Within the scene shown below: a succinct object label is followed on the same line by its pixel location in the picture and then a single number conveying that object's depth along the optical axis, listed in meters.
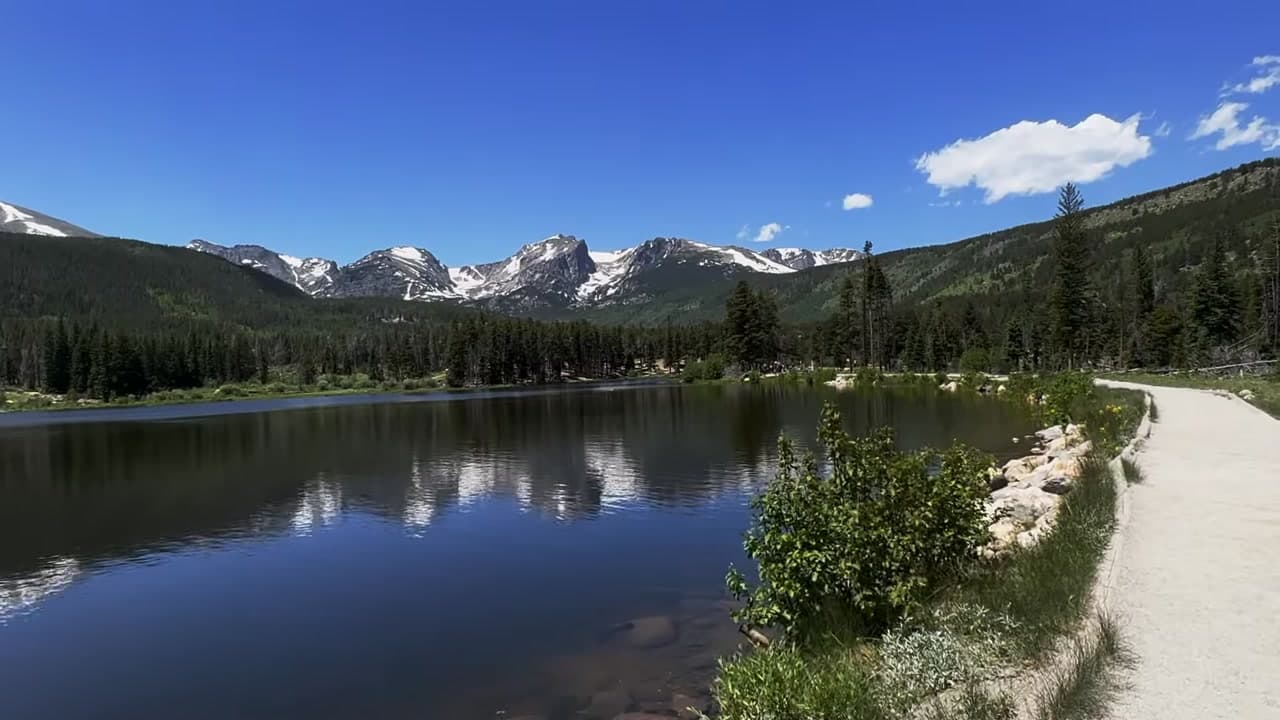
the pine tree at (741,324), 148.75
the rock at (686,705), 12.11
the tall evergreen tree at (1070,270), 89.69
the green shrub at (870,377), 114.88
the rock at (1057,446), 31.29
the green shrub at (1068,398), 42.66
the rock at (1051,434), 38.73
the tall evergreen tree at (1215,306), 90.06
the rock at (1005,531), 15.81
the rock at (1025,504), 17.47
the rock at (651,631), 15.81
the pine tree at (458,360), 180.38
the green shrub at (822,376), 125.31
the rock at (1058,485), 19.73
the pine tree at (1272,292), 84.62
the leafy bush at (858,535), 12.09
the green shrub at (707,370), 150.75
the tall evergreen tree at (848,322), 152.12
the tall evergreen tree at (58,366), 174.75
